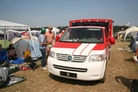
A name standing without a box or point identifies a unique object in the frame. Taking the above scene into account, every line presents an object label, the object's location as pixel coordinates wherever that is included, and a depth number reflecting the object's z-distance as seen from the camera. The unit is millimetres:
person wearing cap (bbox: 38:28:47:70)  4151
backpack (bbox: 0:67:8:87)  2929
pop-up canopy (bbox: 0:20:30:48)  4613
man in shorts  4422
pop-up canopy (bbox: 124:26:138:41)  14615
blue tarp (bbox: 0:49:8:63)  4085
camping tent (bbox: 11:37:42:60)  5716
